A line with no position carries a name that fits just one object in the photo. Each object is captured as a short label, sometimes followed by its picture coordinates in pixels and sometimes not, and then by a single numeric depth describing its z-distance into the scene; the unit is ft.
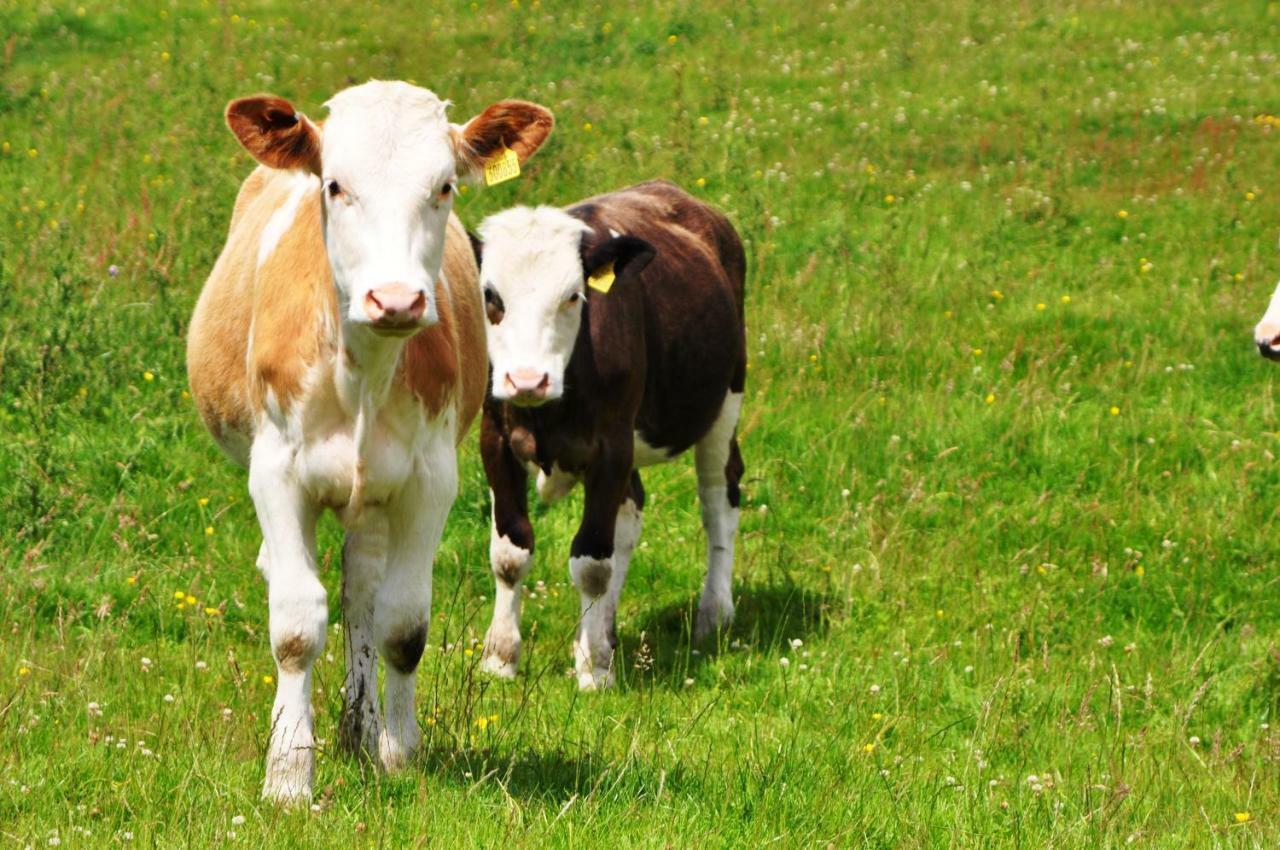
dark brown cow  49.14
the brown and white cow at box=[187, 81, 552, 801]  31.63
